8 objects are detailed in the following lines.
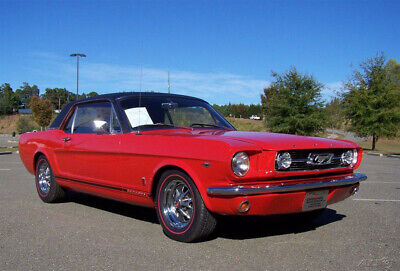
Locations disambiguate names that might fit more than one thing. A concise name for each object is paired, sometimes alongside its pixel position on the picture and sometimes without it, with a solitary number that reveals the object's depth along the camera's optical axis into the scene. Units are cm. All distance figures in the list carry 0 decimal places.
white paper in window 488
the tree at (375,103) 2868
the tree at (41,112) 4859
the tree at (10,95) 10362
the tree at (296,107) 3234
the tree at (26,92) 12724
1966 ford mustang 366
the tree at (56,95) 8162
